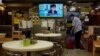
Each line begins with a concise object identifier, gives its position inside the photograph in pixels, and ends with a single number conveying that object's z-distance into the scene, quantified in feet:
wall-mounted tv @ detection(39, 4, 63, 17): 36.47
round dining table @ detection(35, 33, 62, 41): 24.18
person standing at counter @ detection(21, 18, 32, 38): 32.45
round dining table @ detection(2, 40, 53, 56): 12.96
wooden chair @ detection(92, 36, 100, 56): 23.13
